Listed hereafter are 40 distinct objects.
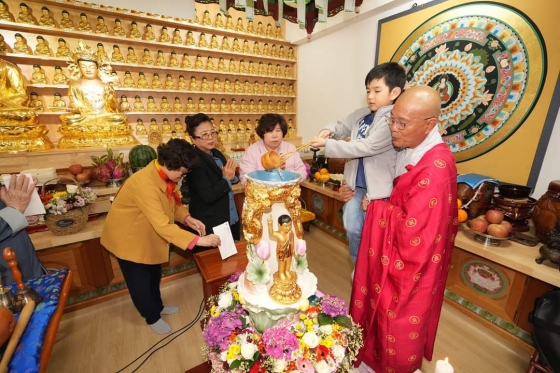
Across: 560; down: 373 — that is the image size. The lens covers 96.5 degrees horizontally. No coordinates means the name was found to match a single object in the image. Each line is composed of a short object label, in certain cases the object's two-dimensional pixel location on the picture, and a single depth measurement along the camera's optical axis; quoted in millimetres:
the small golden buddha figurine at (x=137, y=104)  4176
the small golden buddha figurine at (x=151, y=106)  4227
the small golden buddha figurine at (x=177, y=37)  4199
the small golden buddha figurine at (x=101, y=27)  3740
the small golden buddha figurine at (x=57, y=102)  3703
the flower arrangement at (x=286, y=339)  967
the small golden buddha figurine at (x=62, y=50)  3578
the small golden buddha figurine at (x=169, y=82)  4316
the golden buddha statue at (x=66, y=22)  3531
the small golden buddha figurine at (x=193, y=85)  4484
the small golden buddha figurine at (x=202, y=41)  4398
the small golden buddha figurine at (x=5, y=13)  3217
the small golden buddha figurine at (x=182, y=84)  4395
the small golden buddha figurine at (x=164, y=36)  4121
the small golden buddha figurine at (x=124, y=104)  4043
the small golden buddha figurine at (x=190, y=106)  4508
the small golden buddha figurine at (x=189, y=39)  4297
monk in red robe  1210
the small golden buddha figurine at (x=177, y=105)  4438
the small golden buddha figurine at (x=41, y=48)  3469
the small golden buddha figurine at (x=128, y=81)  4027
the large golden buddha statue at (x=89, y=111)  3383
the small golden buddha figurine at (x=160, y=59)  4176
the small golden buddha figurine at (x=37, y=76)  3492
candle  772
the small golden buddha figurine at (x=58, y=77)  3616
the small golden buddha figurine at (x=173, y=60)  4234
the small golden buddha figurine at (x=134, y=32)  3953
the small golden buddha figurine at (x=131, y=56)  3986
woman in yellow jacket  1545
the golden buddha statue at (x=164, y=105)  4324
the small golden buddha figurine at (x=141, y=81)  4121
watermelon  2701
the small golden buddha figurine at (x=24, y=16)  3307
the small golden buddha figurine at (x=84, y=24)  3631
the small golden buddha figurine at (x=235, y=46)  4652
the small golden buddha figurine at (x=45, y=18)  3430
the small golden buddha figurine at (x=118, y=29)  3854
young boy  1514
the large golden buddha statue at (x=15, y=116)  2967
